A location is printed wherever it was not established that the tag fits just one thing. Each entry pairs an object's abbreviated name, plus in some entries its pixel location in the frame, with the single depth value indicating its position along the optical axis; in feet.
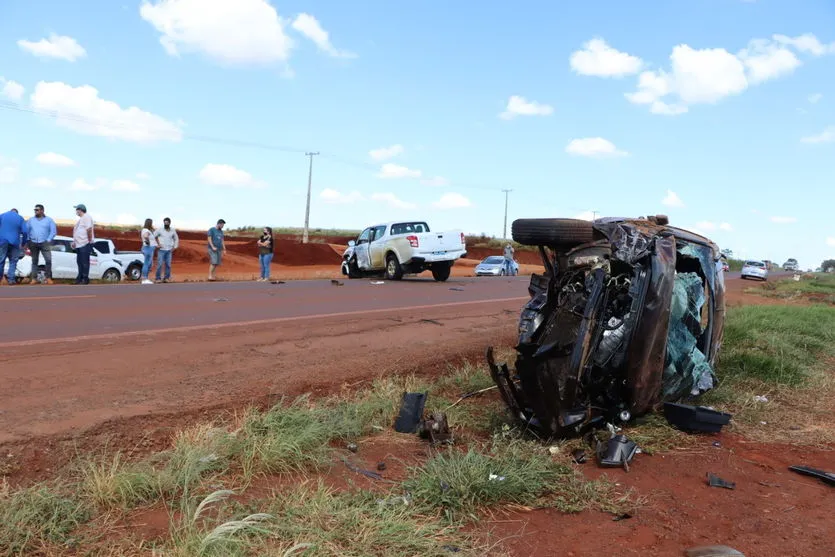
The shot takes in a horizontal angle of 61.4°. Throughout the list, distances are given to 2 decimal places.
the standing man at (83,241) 57.41
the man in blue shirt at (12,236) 54.65
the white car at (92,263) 65.77
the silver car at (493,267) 111.73
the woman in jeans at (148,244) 64.80
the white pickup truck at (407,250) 70.28
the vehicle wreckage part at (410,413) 18.24
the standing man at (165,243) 64.49
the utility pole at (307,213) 188.75
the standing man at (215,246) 66.80
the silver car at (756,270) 161.79
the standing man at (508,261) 113.91
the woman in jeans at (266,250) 69.05
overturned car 16.55
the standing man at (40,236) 56.29
